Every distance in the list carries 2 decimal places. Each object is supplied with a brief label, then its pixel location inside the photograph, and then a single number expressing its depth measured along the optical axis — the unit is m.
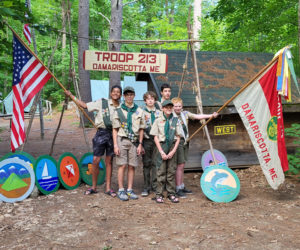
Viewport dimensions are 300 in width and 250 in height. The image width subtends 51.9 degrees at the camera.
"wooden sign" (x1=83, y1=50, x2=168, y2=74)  5.72
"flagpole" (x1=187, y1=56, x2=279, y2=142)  4.62
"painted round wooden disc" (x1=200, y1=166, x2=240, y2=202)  4.91
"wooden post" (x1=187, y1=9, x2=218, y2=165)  5.83
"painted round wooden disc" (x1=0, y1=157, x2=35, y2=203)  4.82
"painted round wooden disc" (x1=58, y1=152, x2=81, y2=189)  5.51
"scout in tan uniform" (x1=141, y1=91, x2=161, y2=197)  5.23
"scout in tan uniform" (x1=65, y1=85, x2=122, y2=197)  5.16
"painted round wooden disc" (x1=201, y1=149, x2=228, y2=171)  6.71
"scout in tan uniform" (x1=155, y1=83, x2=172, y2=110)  5.44
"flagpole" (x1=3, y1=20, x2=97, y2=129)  5.30
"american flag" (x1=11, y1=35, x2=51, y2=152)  5.14
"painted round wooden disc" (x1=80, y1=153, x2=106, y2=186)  5.94
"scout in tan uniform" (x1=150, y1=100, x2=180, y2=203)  4.99
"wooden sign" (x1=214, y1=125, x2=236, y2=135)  7.06
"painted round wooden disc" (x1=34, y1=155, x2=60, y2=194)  5.20
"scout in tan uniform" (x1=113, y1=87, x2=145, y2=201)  5.02
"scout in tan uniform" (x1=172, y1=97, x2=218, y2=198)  5.23
